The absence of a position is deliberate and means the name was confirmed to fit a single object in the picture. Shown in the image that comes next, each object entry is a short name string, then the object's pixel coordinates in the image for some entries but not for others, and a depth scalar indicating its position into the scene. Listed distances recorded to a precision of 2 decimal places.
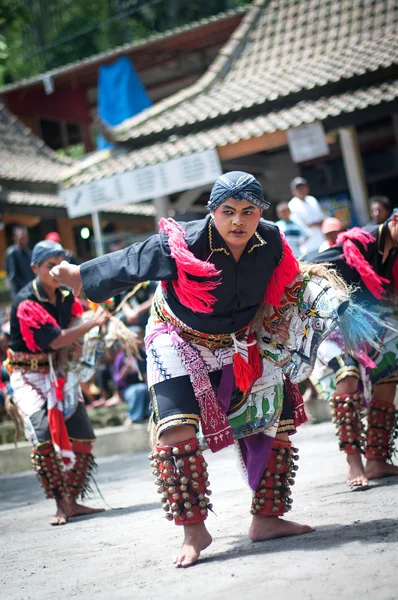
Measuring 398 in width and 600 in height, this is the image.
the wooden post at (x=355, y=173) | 12.06
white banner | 11.91
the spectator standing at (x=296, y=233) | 10.03
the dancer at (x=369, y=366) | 5.10
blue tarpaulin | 19.55
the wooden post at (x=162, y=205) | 13.45
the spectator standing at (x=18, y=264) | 11.40
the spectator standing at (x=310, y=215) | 9.92
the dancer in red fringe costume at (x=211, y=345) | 3.99
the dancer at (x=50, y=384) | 5.91
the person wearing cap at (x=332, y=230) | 5.86
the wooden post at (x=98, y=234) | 13.35
